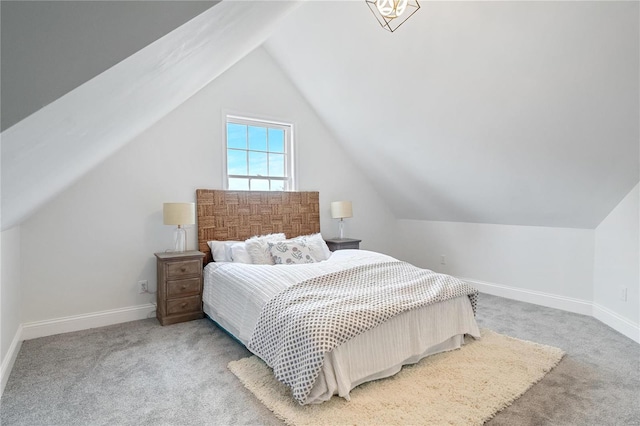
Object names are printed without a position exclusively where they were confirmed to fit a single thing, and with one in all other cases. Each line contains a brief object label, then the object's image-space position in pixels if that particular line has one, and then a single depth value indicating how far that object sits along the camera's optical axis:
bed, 2.12
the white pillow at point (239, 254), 3.57
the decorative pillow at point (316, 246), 3.82
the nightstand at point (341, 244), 4.59
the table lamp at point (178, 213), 3.41
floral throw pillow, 3.56
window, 4.30
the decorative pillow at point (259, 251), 3.55
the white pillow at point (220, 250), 3.75
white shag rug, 1.91
